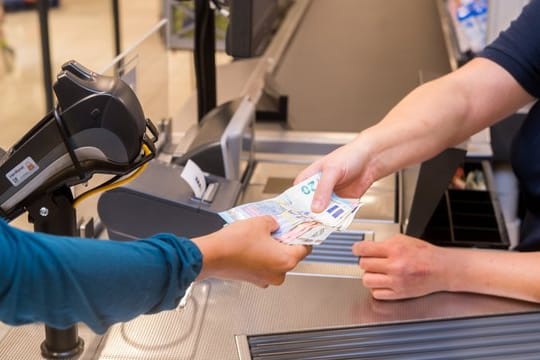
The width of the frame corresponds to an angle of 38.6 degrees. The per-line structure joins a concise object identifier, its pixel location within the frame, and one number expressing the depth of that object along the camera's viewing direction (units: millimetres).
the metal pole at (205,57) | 2121
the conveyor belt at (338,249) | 1624
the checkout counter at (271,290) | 1261
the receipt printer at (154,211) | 1535
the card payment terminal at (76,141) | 1021
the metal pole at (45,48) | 4762
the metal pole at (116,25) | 6613
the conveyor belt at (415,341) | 1228
